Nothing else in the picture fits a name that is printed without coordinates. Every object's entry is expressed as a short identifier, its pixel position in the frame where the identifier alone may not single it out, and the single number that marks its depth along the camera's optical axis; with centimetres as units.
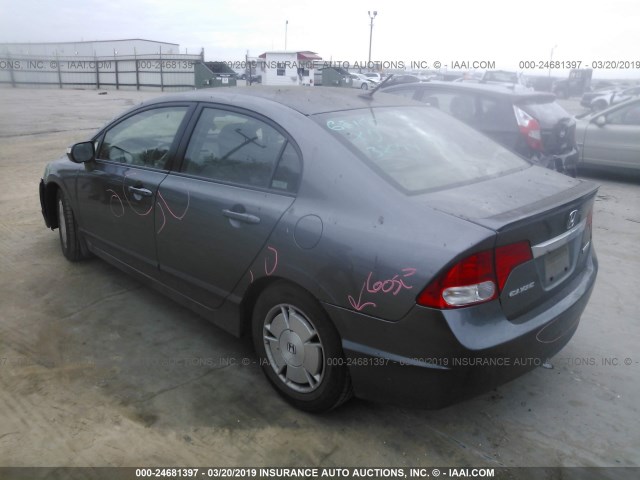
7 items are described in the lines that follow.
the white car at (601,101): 2040
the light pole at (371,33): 4425
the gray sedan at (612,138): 798
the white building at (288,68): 2899
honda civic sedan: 212
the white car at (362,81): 3019
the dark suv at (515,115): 652
